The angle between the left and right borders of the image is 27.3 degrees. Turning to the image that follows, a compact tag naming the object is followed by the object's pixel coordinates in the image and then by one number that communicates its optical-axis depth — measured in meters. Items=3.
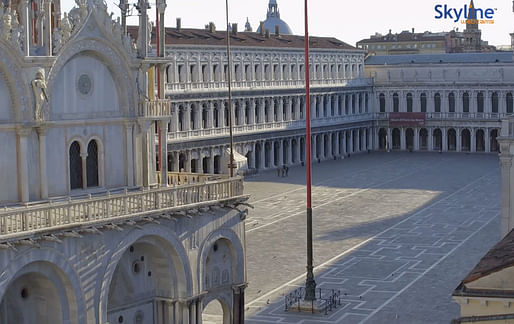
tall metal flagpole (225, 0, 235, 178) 32.28
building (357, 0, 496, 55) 143.75
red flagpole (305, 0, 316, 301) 35.03
